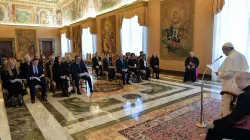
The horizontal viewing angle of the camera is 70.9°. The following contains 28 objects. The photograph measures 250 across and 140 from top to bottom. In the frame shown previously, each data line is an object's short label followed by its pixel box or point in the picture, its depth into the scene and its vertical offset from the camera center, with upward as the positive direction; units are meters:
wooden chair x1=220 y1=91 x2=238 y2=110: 2.60 -0.66
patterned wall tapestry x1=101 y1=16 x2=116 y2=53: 12.55 +1.73
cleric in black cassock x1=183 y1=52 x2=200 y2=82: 7.19 -0.48
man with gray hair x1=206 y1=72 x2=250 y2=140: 1.76 -0.70
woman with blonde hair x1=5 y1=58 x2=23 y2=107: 4.75 -0.72
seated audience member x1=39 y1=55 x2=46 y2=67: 7.04 -0.12
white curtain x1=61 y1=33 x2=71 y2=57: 19.00 +1.39
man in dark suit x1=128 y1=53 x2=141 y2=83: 7.50 -0.41
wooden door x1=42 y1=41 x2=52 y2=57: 19.70 +1.04
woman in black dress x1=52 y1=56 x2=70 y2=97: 5.58 -0.55
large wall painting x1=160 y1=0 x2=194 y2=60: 8.16 +1.38
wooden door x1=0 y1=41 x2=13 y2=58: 17.44 +0.83
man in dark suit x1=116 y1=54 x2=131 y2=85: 7.05 -0.46
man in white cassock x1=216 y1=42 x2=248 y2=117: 2.96 -0.20
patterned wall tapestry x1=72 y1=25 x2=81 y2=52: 16.61 +1.84
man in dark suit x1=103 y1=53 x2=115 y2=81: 7.91 -0.50
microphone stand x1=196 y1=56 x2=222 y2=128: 3.21 -1.26
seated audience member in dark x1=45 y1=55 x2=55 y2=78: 6.24 -0.21
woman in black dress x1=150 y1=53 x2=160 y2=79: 8.18 -0.30
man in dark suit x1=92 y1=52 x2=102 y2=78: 8.98 -0.37
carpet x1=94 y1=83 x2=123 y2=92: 6.25 -1.14
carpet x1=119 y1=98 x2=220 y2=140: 2.92 -1.29
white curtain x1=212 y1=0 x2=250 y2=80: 6.28 +1.11
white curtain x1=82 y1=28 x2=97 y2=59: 15.16 +1.28
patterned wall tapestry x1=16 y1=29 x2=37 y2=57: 17.88 +1.69
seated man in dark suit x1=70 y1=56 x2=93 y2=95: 5.88 -0.52
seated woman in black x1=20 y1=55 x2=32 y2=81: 5.07 -0.20
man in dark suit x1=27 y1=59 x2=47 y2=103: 5.02 -0.60
